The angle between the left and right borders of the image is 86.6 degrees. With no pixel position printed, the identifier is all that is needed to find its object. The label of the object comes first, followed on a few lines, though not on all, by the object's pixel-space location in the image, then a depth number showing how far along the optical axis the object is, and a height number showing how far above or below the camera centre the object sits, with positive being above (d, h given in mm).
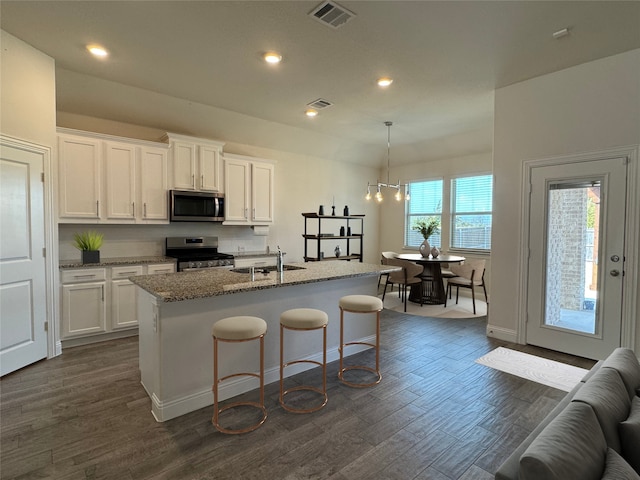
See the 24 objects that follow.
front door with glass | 3379 -276
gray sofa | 1011 -706
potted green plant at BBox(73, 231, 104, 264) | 4066 -230
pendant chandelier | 5422 +1124
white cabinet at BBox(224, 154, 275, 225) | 5277 +618
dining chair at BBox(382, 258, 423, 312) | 5465 -716
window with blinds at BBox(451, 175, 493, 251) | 6395 +342
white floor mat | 3061 -1353
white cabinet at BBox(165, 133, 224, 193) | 4695 +929
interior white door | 3084 -320
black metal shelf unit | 5312 -87
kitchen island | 2439 -751
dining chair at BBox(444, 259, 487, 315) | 5555 -737
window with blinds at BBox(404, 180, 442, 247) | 7141 +481
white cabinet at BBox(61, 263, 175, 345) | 3811 -874
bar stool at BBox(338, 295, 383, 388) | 2979 -695
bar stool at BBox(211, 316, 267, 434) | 2305 -733
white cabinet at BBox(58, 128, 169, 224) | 3941 +603
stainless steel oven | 4580 -382
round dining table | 5777 -923
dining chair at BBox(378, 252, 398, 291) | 5879 -491
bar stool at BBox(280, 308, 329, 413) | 2575 -726
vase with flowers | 5957 -28
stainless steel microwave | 4672 +311
